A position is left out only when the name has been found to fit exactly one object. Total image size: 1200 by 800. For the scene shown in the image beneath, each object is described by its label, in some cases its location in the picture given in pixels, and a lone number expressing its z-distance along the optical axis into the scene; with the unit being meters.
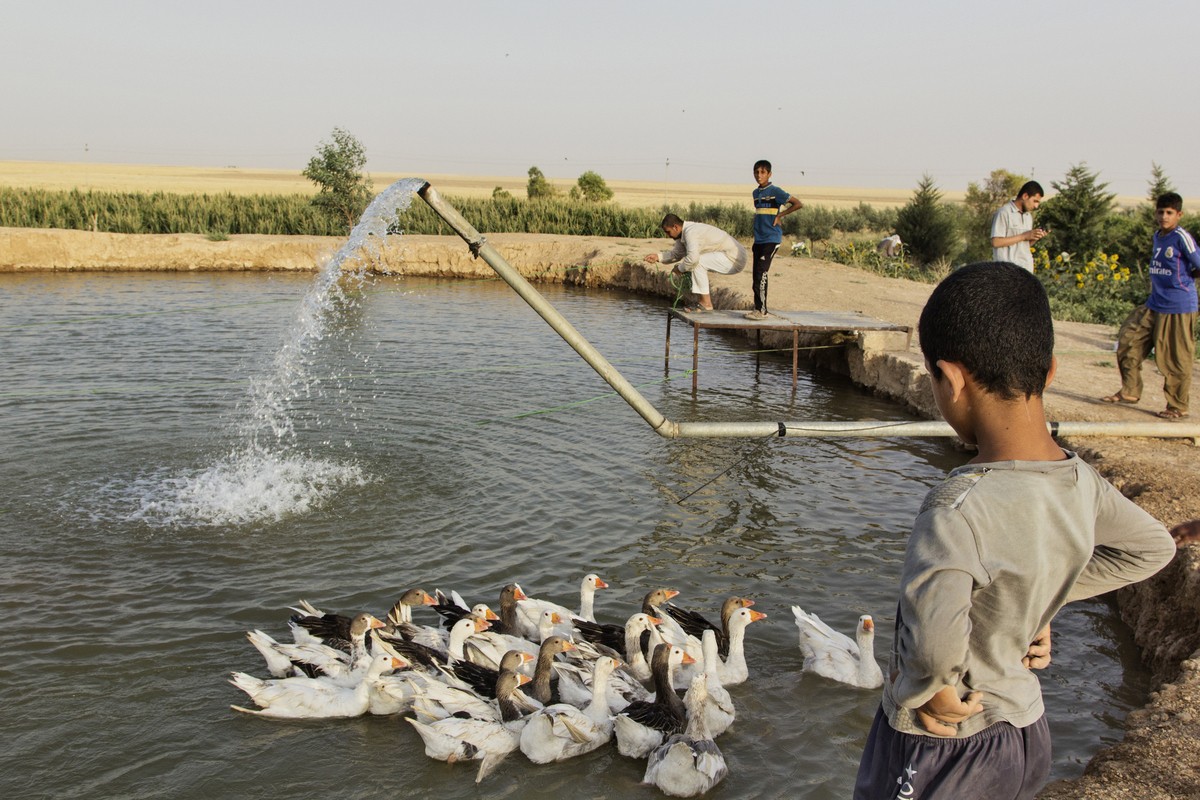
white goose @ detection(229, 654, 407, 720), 5.98
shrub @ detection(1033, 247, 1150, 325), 20.11
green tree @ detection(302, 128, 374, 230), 32.06
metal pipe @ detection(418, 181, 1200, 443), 5.97
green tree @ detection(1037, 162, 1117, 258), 26.33
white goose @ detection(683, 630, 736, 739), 5.90
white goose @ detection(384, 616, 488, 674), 6.41
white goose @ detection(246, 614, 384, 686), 6.35
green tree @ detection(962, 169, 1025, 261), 31.58
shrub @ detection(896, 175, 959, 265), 30.73
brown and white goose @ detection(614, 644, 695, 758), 5.75
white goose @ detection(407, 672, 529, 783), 5.64
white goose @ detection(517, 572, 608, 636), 7.06
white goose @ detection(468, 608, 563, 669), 6.74
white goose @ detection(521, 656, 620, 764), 5.69
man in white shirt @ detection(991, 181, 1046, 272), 11.68
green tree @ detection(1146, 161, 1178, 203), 26.80
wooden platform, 14.55
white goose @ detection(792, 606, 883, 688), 6.56
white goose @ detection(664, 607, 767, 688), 6.63
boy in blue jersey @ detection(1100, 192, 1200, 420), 10.46
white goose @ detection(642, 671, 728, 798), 5.33
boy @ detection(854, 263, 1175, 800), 2.17
